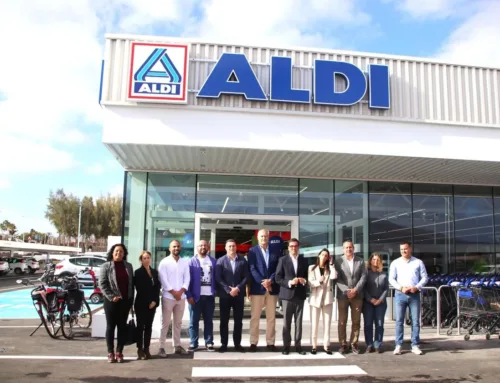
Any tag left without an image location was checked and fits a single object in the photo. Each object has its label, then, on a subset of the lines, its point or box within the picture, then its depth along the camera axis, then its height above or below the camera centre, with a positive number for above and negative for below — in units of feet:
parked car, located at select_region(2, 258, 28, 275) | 150.92 -3.84
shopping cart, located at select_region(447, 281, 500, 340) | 29.66 -2.93
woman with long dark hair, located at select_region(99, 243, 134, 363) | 23.09 -1.99
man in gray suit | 26.08 -1.68
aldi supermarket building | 30.22 +7.93
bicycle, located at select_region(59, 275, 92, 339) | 30.45 -3.44
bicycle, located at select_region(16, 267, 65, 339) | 30.07 -3.14
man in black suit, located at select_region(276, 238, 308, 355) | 25.22 -1.61
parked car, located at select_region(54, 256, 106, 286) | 80.69 -1.49
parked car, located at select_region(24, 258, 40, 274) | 156.35 -3.55
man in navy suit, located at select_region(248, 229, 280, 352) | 26.23 -1.49
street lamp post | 198.79 +15.48
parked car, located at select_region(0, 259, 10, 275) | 132.05 -3.77
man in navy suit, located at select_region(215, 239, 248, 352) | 25.66 -1.64
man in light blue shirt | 26.07 -1.52
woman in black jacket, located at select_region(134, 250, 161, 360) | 23.98 -2.47
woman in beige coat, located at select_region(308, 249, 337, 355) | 25.82 -1.85
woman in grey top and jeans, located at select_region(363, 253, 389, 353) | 26.27 -2.58
